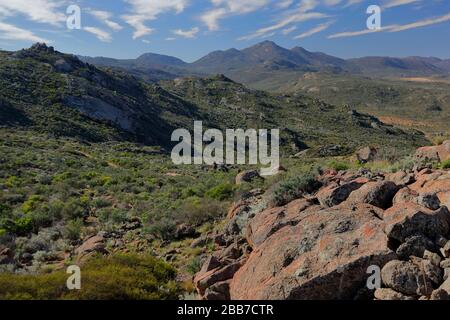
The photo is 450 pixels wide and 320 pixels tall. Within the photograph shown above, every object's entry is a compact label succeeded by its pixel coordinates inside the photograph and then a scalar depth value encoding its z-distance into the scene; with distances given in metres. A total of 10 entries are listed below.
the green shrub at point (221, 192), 16.28
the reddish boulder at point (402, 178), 9.64
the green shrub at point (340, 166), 15.88
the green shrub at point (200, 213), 13.56
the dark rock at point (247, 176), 18.08
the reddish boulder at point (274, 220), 8.43
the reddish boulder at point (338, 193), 8.94
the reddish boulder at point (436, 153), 11.94
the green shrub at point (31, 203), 16.77
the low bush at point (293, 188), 10.37
